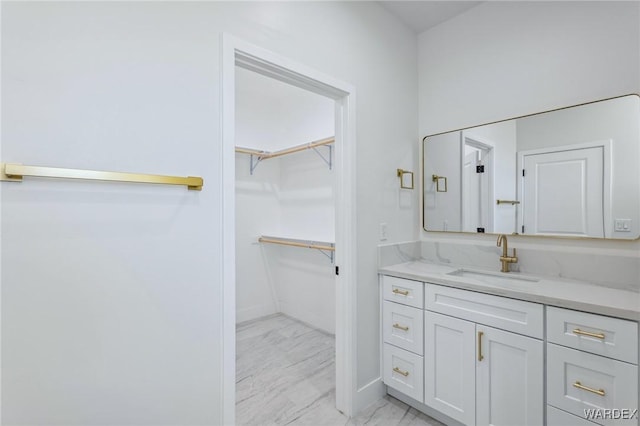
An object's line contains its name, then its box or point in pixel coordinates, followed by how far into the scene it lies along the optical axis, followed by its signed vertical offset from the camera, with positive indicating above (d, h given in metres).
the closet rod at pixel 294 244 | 2.81 -0.34
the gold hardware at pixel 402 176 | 2.22 +0.24
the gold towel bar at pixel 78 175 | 0.86 +0.11
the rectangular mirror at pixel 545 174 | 1.60 +0.21
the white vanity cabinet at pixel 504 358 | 1.25 -0.73
